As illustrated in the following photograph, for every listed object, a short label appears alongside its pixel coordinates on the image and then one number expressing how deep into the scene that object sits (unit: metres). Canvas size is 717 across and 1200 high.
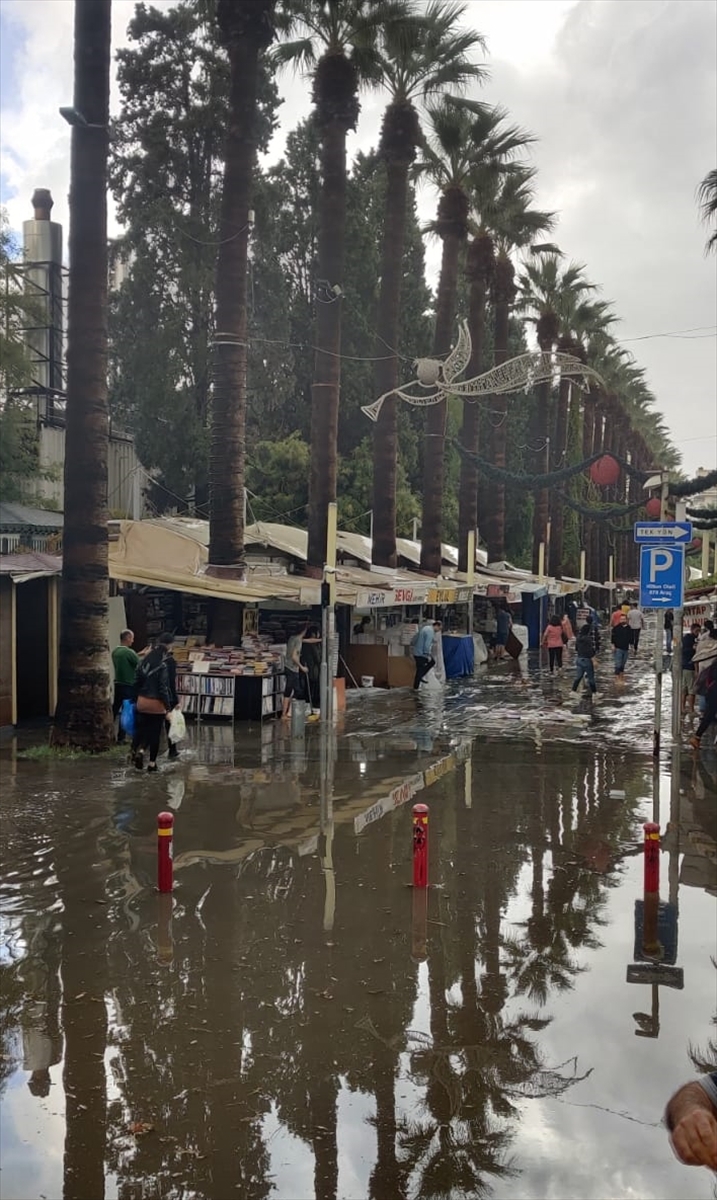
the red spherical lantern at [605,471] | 25.19
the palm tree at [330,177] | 22.62
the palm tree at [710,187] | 20.09
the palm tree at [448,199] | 29.78
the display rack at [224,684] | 18.06
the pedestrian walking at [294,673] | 18.34
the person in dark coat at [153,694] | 12.83
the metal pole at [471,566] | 27.52
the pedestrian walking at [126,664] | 14.41
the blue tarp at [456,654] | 27.48
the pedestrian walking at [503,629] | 32.81
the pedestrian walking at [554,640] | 28.09
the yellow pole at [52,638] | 17.22
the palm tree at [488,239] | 33.38
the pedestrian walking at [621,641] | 27.05
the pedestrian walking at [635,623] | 33.09
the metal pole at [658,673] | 14.38
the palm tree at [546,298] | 45.53
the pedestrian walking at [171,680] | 13.20
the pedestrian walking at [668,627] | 43.59
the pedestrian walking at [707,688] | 15.84
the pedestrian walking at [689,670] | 21.14
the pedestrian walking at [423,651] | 23.75
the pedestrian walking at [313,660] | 20.19
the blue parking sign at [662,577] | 13.93
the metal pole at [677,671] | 15.23
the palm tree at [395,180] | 26.39
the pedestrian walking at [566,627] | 32.41
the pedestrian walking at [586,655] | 22.52
